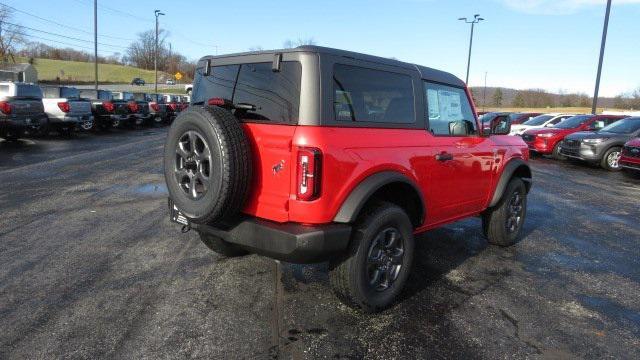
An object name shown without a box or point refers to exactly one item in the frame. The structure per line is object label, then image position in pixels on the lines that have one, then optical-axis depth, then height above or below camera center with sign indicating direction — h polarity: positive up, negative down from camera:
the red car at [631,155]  11.91 -0.73
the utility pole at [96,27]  32.88 +5.05
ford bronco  3.12 -0.37
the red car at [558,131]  15.97 -0.28
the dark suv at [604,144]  13.59 -0.56
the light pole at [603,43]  19.94 +3.58
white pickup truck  16.27 -0.46
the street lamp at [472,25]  38.71 +7.76
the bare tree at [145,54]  102.88 +10.86
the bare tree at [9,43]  63.25 +6.93
